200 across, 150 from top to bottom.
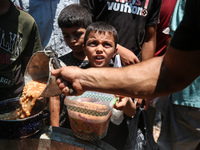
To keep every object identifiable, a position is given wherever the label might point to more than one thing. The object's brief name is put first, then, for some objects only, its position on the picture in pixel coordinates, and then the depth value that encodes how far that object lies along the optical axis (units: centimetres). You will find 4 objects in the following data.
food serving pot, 144
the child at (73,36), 177
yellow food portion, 147
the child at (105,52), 167
